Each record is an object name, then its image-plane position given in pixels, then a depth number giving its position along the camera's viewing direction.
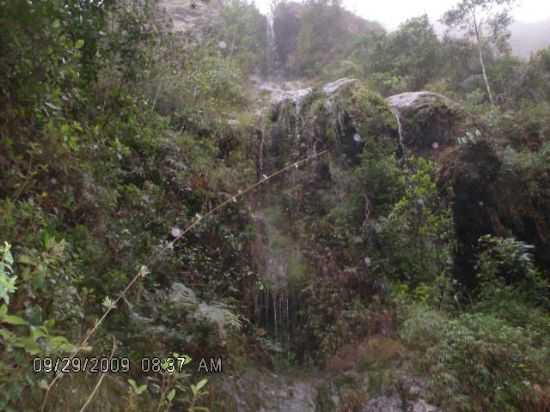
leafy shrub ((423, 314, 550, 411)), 3.87
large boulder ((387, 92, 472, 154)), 8.52
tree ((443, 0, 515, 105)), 12.37
